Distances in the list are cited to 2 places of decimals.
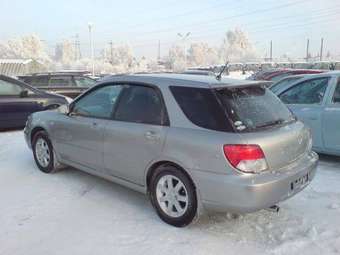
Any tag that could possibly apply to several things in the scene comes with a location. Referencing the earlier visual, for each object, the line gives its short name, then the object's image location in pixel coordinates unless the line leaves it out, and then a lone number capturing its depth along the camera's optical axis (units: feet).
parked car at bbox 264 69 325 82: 55.79
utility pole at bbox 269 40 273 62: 400.67
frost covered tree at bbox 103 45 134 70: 375.66
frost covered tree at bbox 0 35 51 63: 312.91
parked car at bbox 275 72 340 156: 20.62
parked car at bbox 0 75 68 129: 32.09
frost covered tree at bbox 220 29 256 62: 383.86
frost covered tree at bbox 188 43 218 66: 396.49
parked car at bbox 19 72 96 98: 50.06
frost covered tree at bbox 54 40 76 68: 386.59
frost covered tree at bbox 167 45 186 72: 311.78
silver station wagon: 12.30
